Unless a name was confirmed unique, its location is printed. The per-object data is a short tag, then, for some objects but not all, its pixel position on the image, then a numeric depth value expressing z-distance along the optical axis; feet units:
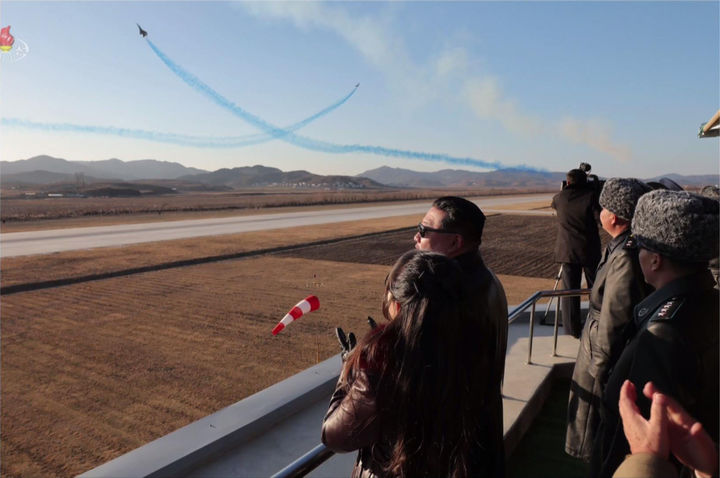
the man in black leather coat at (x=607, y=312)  7.50
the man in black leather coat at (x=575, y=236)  16.29
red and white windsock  19.33
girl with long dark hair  4.45
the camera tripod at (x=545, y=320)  19.24
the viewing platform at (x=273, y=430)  10.34
